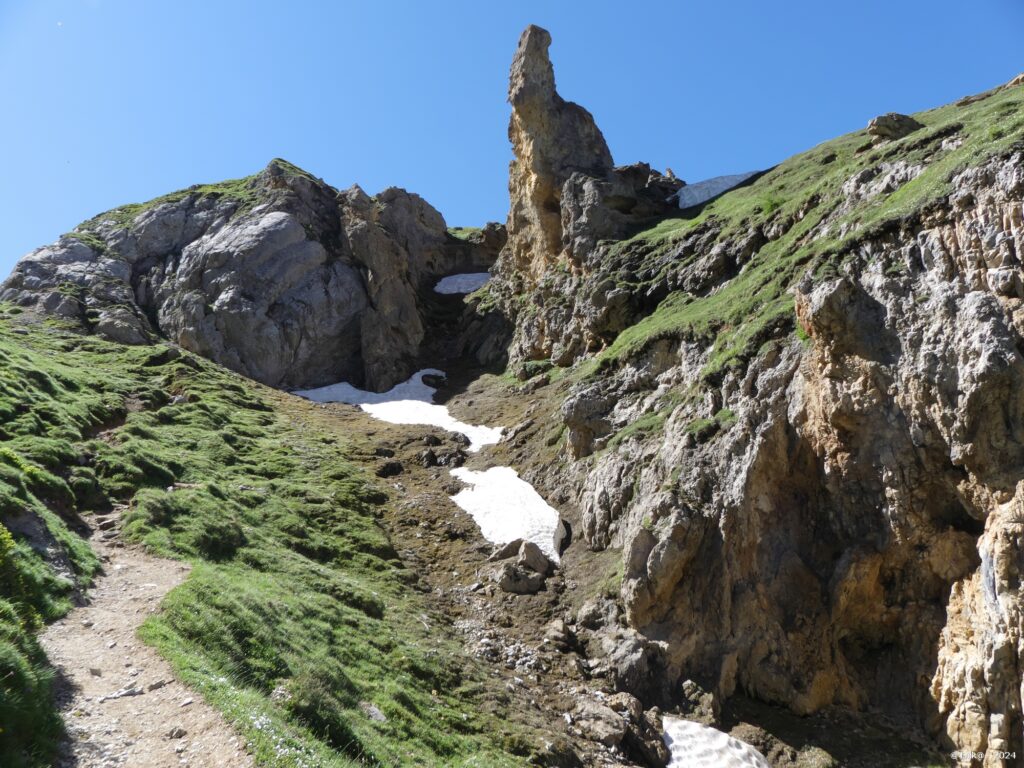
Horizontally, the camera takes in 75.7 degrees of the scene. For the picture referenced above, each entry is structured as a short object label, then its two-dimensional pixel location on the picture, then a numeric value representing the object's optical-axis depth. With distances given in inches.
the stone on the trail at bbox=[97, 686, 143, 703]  441.3
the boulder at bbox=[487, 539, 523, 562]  1111.0
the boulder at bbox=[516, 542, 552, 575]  1063.6
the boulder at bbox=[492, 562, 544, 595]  1019.3
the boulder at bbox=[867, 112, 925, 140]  1517.0
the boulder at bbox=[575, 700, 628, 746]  732.0
